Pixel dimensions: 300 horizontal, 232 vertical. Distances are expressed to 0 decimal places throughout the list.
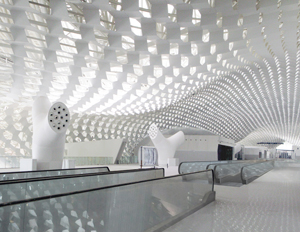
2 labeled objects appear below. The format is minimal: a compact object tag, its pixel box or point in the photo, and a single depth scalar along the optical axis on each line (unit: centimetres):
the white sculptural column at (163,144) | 3059
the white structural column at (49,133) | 1435
